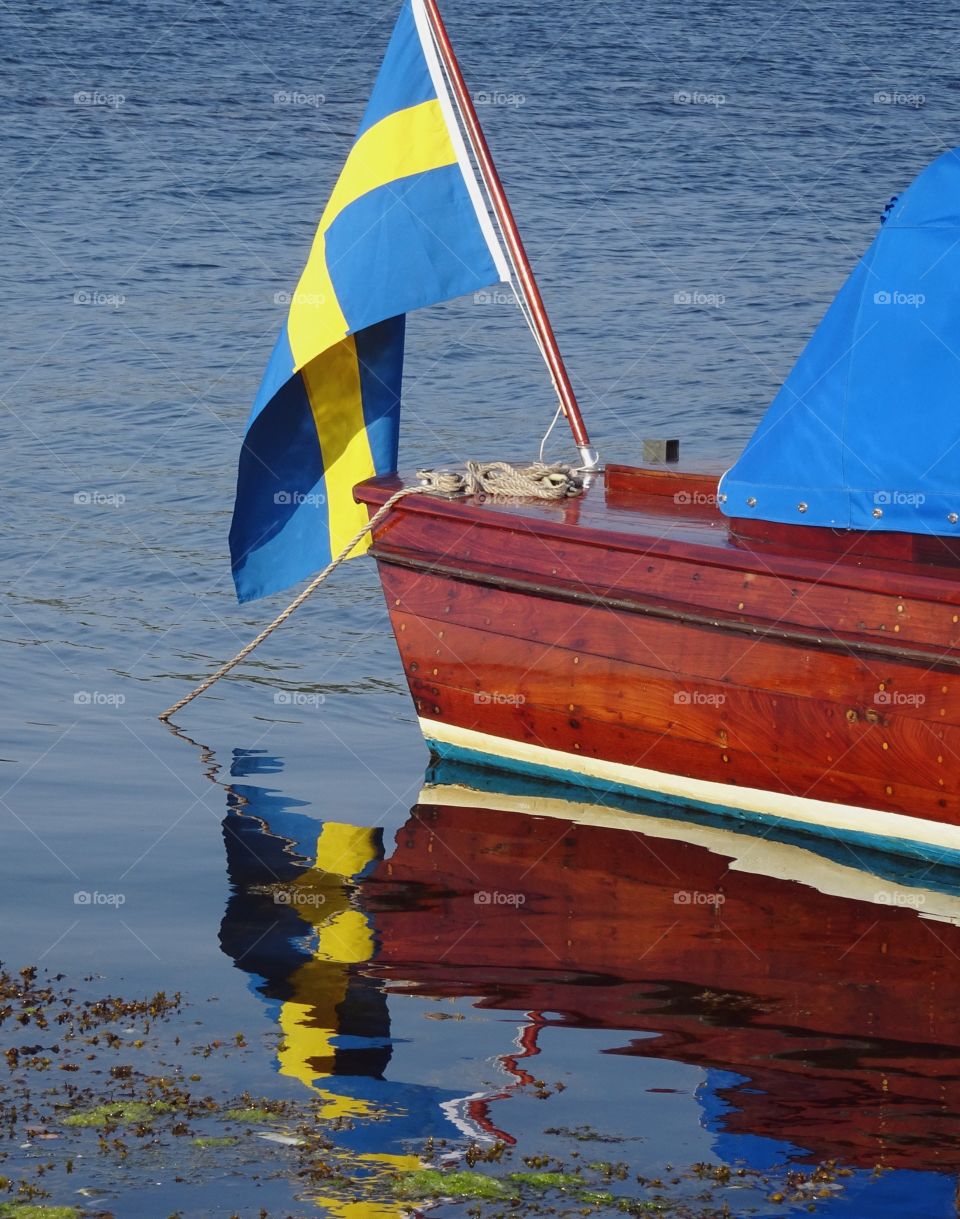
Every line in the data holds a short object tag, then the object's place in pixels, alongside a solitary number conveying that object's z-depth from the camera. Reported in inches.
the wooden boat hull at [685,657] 693.9
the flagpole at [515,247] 847.1
